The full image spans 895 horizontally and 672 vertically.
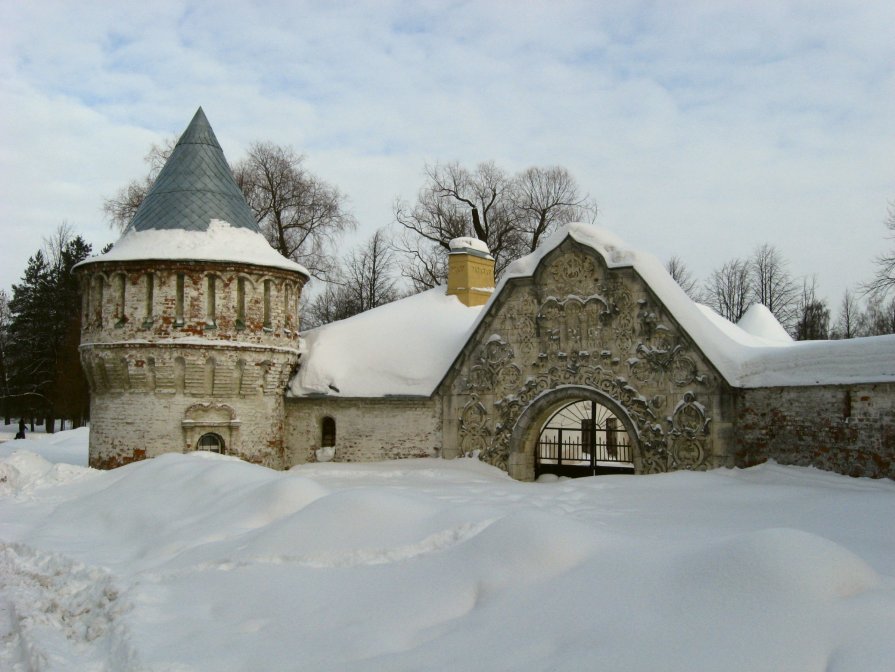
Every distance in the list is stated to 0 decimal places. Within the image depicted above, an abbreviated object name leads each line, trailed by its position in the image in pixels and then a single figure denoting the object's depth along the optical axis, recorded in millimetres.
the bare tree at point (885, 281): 22500
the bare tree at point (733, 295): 38469
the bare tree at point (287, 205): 31953
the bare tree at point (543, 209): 35406
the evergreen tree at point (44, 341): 39125
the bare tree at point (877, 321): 49281
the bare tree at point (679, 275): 39700
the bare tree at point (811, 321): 39906
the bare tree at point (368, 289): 37875
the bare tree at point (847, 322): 48125
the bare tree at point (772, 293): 37938
